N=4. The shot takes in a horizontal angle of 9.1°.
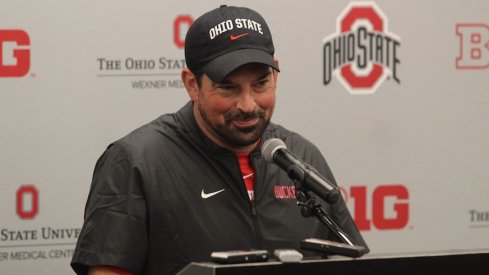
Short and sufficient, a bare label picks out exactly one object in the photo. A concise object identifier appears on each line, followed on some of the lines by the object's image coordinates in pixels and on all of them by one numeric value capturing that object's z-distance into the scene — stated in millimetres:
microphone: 5656
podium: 5318
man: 5886
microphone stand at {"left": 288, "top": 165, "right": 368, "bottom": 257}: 5711
